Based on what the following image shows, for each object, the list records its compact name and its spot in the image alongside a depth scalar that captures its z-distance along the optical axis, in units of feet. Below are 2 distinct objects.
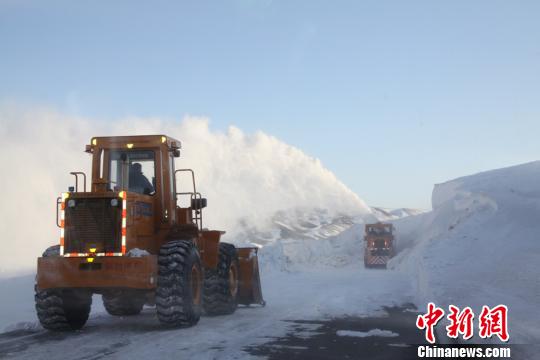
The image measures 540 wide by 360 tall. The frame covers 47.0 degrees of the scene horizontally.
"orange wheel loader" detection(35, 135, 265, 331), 30.94
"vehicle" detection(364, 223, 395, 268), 132.84
